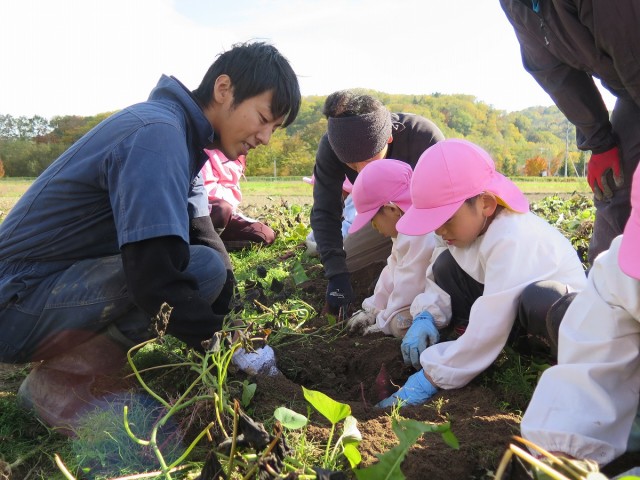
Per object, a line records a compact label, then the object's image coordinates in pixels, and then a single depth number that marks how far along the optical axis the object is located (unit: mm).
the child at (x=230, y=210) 4758
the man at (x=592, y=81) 2309
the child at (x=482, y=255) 1934
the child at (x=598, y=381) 1262
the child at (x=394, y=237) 2596
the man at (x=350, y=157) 2957
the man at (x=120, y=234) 1696
